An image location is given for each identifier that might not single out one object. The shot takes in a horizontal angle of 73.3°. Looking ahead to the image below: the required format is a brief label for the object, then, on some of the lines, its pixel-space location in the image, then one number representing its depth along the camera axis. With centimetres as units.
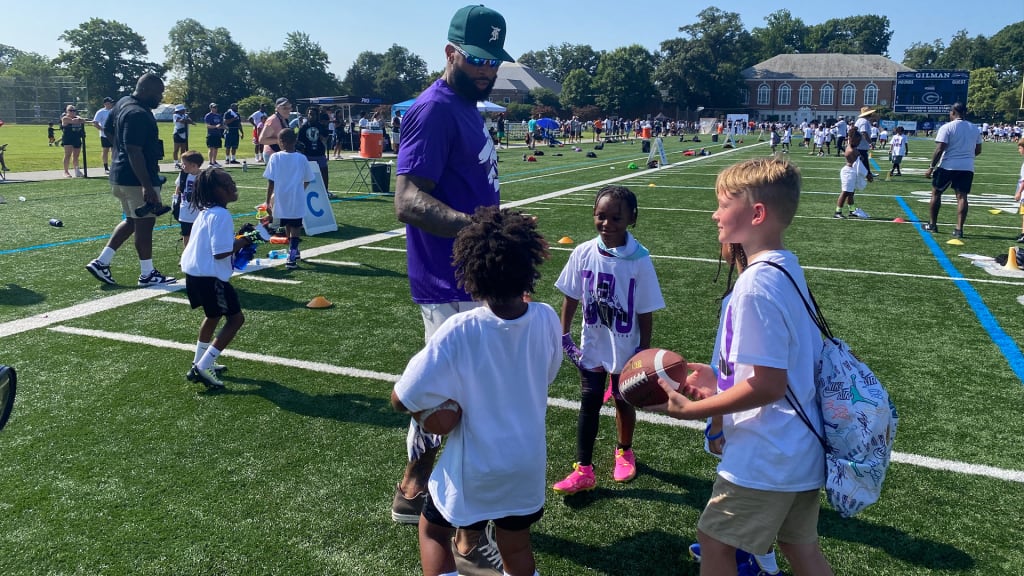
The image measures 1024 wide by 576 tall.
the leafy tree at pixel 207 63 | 9714
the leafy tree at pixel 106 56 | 9281
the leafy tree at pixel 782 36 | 13538
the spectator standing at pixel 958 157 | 1112
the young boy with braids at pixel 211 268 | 491
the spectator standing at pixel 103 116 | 1745
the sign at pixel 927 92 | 6419
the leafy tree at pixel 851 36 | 13612
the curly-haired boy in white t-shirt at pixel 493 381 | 225
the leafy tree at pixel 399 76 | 11338
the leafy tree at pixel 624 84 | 9956
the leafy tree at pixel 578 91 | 9975
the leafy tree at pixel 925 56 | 14550
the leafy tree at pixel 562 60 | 14625
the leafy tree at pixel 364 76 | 11392
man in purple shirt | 296
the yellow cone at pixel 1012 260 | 897
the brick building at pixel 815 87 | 10644
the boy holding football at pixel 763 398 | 202
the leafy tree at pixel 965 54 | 11781
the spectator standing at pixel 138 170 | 770
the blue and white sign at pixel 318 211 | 1135
